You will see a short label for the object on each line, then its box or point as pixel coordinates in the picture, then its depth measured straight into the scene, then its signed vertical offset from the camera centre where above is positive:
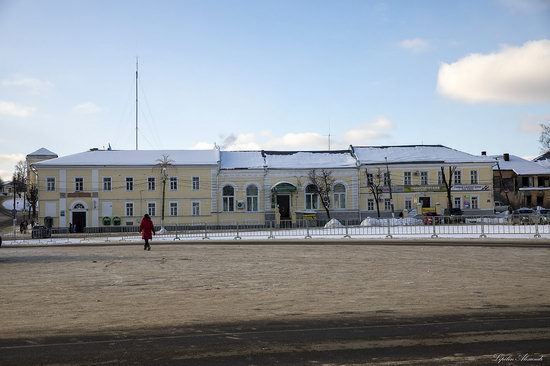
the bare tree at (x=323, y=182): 65.31 +3.22
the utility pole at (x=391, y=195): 64.44 +1.50
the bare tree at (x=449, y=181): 63.91 +2.96
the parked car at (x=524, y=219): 35.81 -0.92
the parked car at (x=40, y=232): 48.11 -1.46
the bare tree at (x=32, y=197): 92.91 +3.16
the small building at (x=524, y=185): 87.50 +3.11
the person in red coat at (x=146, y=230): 29.30 -0.89
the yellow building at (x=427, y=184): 66.00 +2.73
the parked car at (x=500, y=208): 73.22 -0.36
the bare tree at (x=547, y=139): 86.06 +10.37
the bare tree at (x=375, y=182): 65.69 +3.10
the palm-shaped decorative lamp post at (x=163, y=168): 63.81 +5.17
